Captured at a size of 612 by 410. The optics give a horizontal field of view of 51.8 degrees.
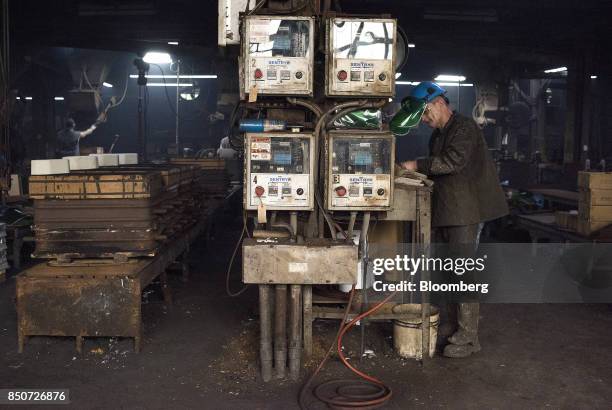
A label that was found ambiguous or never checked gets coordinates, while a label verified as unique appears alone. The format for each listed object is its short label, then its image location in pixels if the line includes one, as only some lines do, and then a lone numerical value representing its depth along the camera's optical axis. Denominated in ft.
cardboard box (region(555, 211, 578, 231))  20.58
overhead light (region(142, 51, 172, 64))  36.86
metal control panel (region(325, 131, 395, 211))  12.66
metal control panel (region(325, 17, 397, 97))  12.56
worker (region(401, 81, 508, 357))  14.05
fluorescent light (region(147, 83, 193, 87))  75.74
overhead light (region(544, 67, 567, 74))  46.19
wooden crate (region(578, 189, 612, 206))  19.26
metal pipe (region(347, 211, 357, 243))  12.97
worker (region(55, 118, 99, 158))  44.57
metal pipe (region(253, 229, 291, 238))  12.85
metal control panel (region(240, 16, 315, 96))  12.49
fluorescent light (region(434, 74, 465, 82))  52.23
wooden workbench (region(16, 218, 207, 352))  13.84
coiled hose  11.35
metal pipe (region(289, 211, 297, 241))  13.00
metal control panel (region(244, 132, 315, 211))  12.57
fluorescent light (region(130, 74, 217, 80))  49.53
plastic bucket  13.71
